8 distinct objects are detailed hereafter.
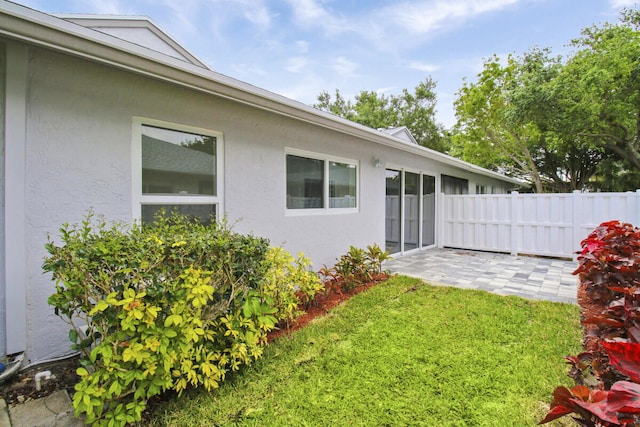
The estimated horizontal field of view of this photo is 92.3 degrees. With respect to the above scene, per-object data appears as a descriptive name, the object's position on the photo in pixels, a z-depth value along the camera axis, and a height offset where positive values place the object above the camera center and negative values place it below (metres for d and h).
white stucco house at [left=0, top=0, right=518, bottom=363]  2.69 +0.78
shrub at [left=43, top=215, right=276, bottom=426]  2.03 -0.66
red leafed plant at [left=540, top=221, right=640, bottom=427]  0.94 -0.60
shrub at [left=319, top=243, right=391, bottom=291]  5.46 -1.05
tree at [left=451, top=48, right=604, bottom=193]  13.27 +4.71
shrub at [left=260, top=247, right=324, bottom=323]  3.72 -0.88
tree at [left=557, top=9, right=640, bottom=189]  12.41 +5.13
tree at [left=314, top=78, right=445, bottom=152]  25.92 +8.74
